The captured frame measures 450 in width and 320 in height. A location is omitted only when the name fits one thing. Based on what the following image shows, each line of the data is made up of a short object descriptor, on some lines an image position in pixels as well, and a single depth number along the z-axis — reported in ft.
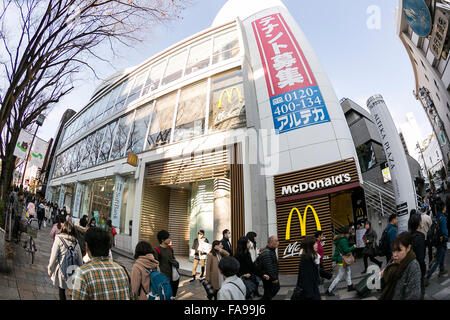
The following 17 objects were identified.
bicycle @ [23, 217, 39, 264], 19.49
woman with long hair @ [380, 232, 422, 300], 6.68
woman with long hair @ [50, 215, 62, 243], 17.14
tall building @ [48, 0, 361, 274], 25.63
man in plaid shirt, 5.56
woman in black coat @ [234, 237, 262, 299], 12.90
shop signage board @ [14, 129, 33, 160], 20.45
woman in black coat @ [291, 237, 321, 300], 9.37
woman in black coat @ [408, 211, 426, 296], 12.16
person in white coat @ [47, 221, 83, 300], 11.05
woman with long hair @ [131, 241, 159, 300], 8.58
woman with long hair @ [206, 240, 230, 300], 14.03
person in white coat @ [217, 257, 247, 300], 7.47
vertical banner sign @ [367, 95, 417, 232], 25.04
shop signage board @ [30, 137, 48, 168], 27.40
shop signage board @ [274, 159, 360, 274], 24.17
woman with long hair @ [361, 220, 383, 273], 19.50
